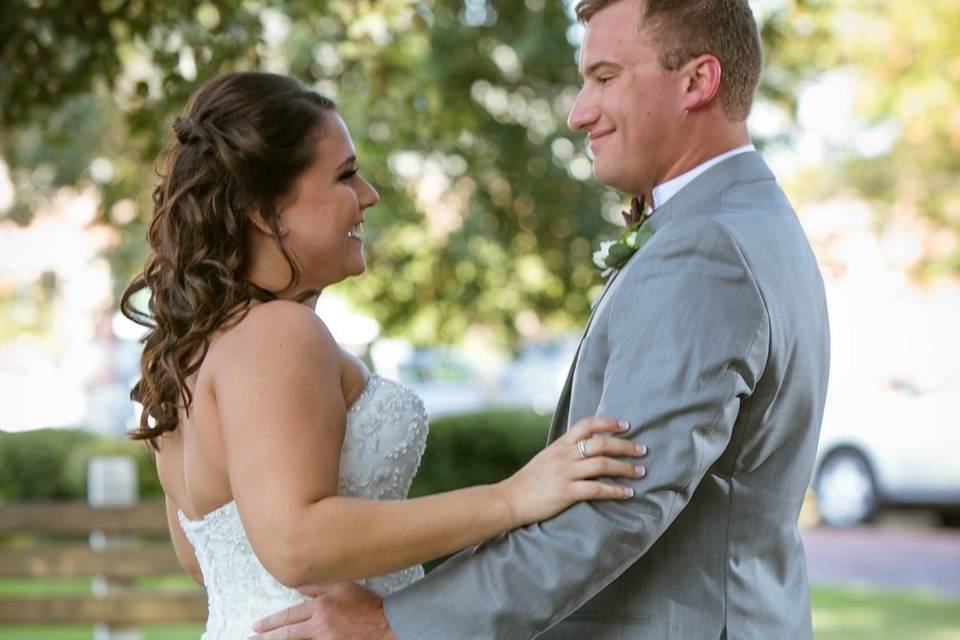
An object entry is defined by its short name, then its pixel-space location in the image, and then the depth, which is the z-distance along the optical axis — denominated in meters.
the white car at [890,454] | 16.28
